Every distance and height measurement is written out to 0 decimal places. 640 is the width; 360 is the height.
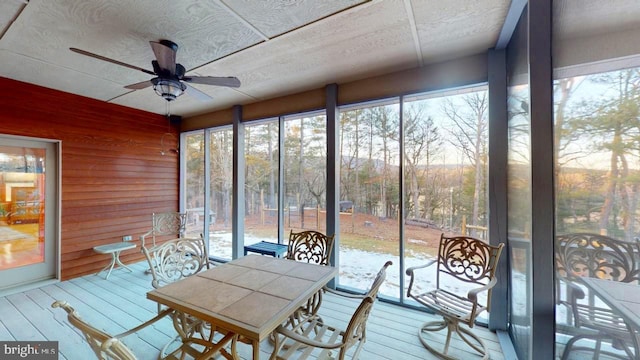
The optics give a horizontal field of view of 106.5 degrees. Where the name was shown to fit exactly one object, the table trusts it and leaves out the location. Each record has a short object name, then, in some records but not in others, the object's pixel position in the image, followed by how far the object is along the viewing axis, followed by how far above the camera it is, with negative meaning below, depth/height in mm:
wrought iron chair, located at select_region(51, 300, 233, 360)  809 -554
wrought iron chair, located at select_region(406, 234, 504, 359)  2008 -955
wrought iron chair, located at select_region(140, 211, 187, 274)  4485 -871
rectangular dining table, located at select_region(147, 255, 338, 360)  1312 -765
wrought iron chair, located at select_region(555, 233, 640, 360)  938 -486
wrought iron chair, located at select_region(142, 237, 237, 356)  2127 -778
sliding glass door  3254 -425
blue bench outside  3367 -992
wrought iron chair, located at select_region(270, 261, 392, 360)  1177 -891
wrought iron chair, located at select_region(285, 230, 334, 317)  2596 -741
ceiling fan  2073 +939
